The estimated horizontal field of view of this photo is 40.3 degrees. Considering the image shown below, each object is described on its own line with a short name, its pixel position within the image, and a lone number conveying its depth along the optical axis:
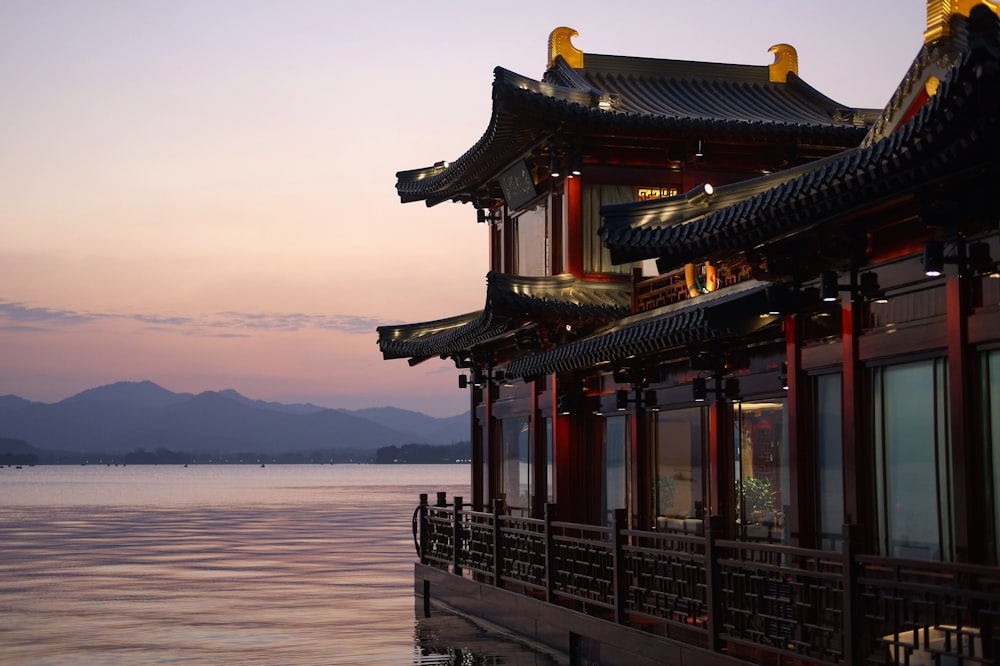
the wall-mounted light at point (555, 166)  19.56
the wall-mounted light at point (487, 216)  23.48
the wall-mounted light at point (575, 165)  19.30
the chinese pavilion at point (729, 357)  10.15
